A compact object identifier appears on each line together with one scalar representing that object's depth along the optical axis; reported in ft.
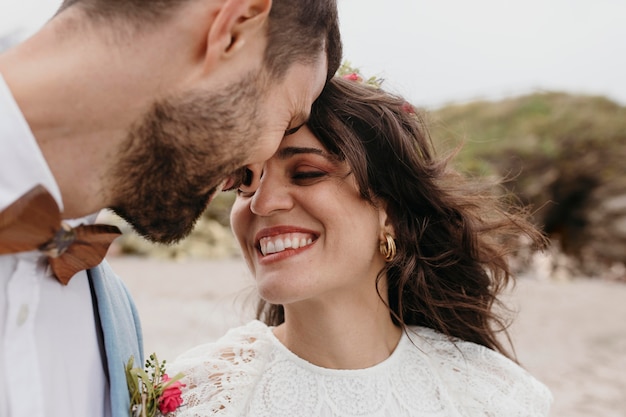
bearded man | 1.54
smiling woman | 2.29
